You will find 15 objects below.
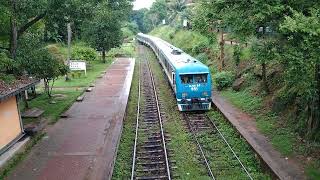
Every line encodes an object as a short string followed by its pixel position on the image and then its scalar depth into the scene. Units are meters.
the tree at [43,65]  21.86
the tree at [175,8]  74.81
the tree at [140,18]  119.22
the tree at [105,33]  43.44
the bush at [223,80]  26.09
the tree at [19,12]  17.45
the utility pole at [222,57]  29.94
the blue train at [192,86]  21.17
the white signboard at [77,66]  35.44
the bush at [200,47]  39.97
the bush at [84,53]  42.85
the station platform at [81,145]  13.19
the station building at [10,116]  14.89
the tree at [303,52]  10.70
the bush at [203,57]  36.44
